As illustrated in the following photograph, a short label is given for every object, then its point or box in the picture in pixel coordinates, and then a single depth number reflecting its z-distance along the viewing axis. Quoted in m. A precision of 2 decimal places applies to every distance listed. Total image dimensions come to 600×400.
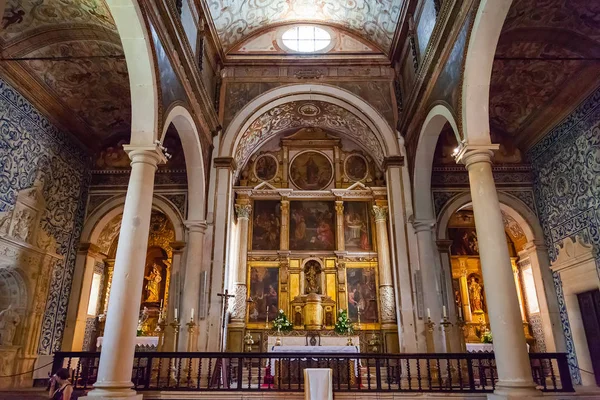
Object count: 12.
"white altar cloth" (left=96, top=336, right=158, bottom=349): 11.45
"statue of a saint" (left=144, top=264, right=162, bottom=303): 13.67
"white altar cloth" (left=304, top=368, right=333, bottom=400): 6.22
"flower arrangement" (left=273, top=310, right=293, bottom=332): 11.45
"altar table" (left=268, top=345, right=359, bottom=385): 8.11
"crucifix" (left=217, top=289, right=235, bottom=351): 10.21
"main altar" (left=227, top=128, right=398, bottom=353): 12.23
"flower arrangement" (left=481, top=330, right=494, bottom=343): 12.27
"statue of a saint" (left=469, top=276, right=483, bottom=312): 14.28
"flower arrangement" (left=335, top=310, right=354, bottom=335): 11.02
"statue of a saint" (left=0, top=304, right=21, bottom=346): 8.95
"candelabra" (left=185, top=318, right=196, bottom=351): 9.51
